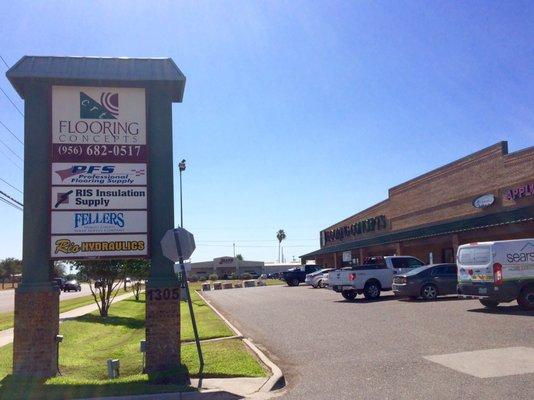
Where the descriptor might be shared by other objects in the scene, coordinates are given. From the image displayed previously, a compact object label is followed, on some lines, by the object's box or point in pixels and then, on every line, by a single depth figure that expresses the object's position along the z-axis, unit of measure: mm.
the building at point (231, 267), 139500
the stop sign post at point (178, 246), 10359
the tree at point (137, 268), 26675
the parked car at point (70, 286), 68438
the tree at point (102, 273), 24656
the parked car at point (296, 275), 50094
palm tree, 170500
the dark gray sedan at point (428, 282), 22797
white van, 17250
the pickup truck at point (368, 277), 25219
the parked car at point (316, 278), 42312
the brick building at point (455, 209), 28266
